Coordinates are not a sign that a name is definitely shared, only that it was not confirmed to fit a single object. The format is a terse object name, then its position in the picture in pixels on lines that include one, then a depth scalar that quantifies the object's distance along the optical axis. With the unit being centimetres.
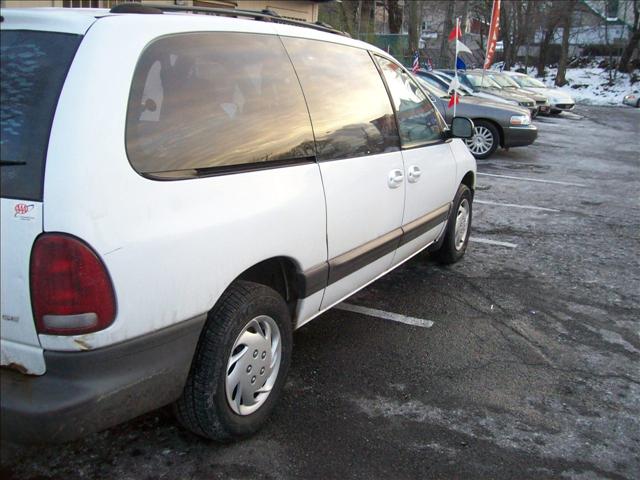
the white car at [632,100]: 3085
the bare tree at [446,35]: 3062
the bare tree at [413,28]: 2878
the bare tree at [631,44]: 3866
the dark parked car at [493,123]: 1168
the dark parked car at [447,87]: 1336
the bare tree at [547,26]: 3922
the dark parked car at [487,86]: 1571
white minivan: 201
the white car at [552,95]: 2228
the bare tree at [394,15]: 3600
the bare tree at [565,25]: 3719
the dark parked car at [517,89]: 1898
